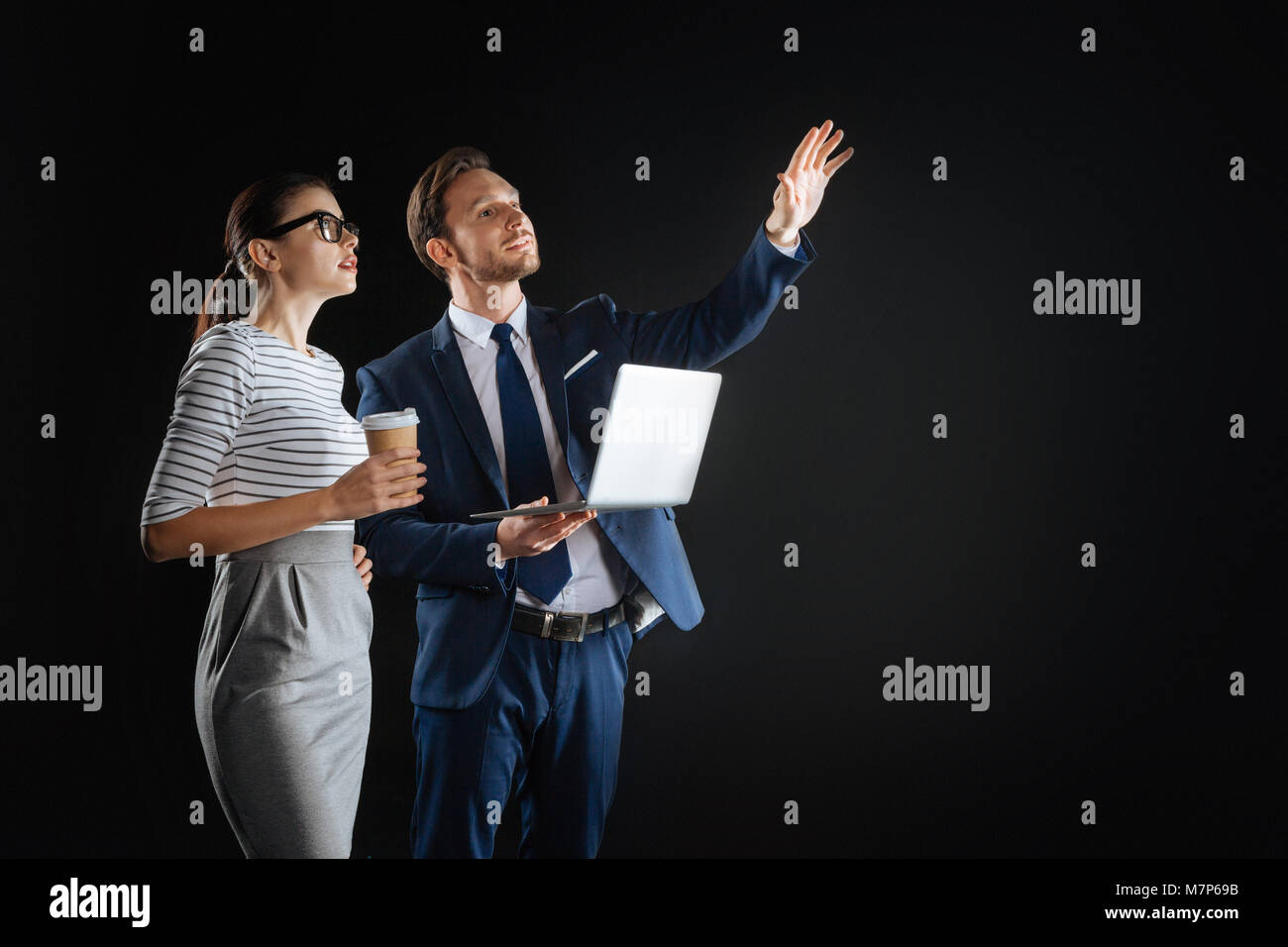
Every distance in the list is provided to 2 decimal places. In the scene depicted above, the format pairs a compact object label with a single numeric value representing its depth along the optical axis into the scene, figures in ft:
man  8.23
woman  7.52
